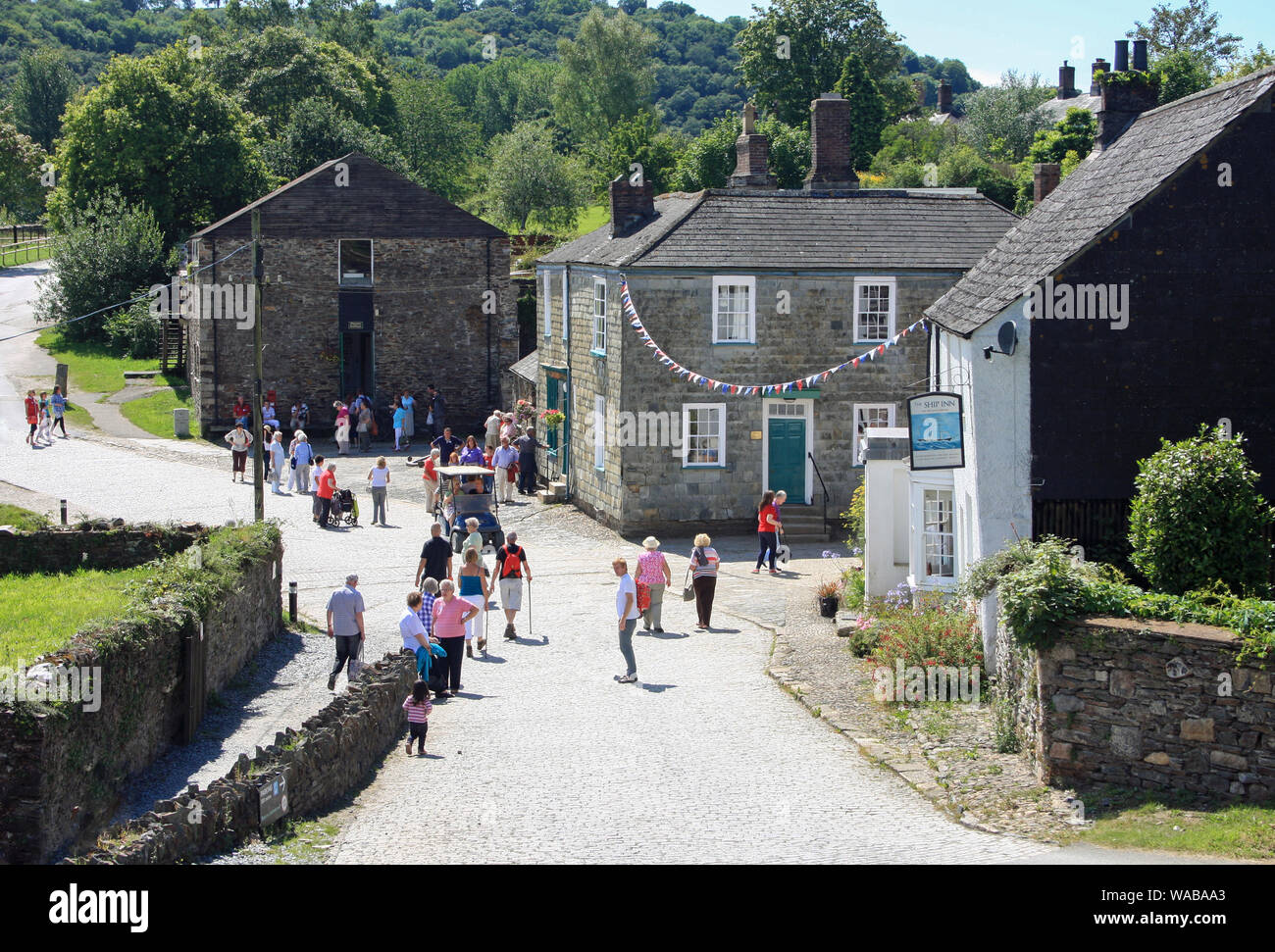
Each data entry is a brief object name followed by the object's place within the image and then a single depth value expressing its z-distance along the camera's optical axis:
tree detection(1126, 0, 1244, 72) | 75.31
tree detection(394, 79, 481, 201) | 83.94
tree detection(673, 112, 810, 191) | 63.81
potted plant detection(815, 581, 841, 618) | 22.95
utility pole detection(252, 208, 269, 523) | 26.17
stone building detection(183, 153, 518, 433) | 43.56
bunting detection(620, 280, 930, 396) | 29.77
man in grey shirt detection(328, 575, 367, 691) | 18.67
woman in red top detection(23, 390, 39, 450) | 38.94
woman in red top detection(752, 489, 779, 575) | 26.48
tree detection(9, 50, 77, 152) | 100.88
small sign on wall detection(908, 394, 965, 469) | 19.03
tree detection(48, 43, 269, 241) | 55.25
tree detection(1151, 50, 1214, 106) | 60.12
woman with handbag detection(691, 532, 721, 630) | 22.09
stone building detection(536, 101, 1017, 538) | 30.17
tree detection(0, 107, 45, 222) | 77.50
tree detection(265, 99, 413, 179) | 65.12
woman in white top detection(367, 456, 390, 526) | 30.75
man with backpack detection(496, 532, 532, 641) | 21.52
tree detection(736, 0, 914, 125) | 75.81
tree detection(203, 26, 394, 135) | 71.75
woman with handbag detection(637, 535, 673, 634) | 21.28
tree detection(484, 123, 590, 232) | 71.69
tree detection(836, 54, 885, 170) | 71.94
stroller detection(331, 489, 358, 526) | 30.91
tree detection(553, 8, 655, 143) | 94.12
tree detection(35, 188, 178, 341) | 54.06
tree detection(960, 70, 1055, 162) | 76.31
